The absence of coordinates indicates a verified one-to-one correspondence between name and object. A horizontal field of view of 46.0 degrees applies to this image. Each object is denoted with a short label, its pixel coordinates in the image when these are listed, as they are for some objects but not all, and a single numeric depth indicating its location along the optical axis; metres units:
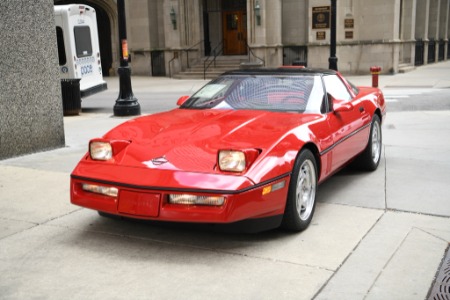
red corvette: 3.91
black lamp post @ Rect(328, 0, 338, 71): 15.40
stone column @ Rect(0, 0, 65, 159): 7.57
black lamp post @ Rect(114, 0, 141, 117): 12.57
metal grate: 3.40
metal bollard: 15.95
